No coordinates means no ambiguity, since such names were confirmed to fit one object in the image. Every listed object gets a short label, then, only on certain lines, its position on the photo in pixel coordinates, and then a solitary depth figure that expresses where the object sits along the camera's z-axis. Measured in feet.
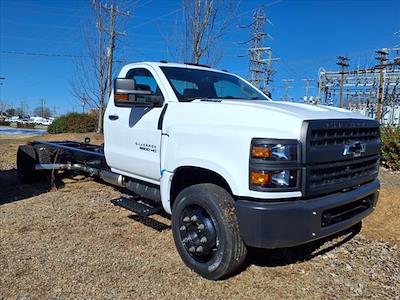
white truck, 10.07
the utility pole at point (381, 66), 49.00
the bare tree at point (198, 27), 33.76
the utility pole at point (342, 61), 67.21
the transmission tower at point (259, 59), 123.31
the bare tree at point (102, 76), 57.36
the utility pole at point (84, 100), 63.98
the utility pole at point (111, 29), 55.83
